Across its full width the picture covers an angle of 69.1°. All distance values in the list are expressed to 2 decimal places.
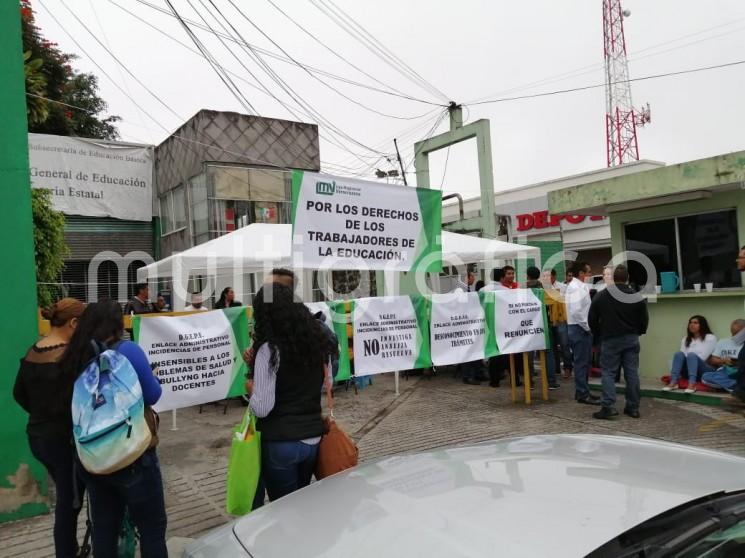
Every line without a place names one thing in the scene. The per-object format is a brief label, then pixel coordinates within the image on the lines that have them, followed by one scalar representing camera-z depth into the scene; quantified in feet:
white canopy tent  30.37
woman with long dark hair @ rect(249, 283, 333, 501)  9.78
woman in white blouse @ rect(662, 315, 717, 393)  24.82
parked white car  5.05
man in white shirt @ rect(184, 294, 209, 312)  29.94
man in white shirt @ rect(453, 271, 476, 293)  39.50
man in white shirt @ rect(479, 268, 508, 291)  28.68
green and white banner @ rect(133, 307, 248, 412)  17.08
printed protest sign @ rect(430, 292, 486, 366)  22.82
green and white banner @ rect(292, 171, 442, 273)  16.20
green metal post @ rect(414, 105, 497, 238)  46.19
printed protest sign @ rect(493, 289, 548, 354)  24.57
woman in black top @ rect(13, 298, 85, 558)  10.45
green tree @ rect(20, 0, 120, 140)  24.66
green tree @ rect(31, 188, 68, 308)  23.90
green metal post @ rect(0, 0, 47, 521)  14.26
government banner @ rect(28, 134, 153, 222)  58.13
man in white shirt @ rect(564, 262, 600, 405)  24.98
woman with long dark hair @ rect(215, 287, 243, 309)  32.27
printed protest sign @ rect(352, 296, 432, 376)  20.70
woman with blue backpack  8.36
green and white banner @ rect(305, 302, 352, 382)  19.95
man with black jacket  21.79
